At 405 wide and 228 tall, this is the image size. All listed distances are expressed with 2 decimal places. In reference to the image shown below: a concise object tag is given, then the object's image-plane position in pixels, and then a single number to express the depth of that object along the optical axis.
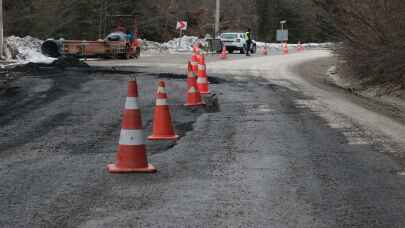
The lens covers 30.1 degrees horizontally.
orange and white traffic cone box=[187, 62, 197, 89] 13.72
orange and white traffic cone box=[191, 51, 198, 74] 16.86
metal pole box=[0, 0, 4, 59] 31.56
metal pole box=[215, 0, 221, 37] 55.61
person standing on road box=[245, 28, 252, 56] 44.31
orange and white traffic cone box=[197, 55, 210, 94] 15.79
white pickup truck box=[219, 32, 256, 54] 51.25
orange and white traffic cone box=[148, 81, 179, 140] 9.72
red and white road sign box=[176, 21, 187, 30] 55.06
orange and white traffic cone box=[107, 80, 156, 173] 7.47
